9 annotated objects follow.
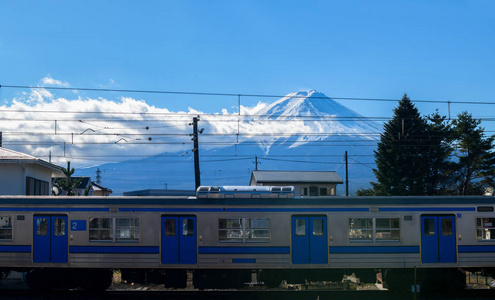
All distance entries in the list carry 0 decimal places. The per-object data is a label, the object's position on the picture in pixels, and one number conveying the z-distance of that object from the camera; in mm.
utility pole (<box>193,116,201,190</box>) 35438
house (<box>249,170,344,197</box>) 67688
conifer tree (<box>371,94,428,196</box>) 56438
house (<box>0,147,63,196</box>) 27922
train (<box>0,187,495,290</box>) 19547
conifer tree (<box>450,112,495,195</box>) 53812
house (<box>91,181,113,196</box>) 89375
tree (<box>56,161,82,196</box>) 58269
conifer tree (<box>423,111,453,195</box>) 56688
